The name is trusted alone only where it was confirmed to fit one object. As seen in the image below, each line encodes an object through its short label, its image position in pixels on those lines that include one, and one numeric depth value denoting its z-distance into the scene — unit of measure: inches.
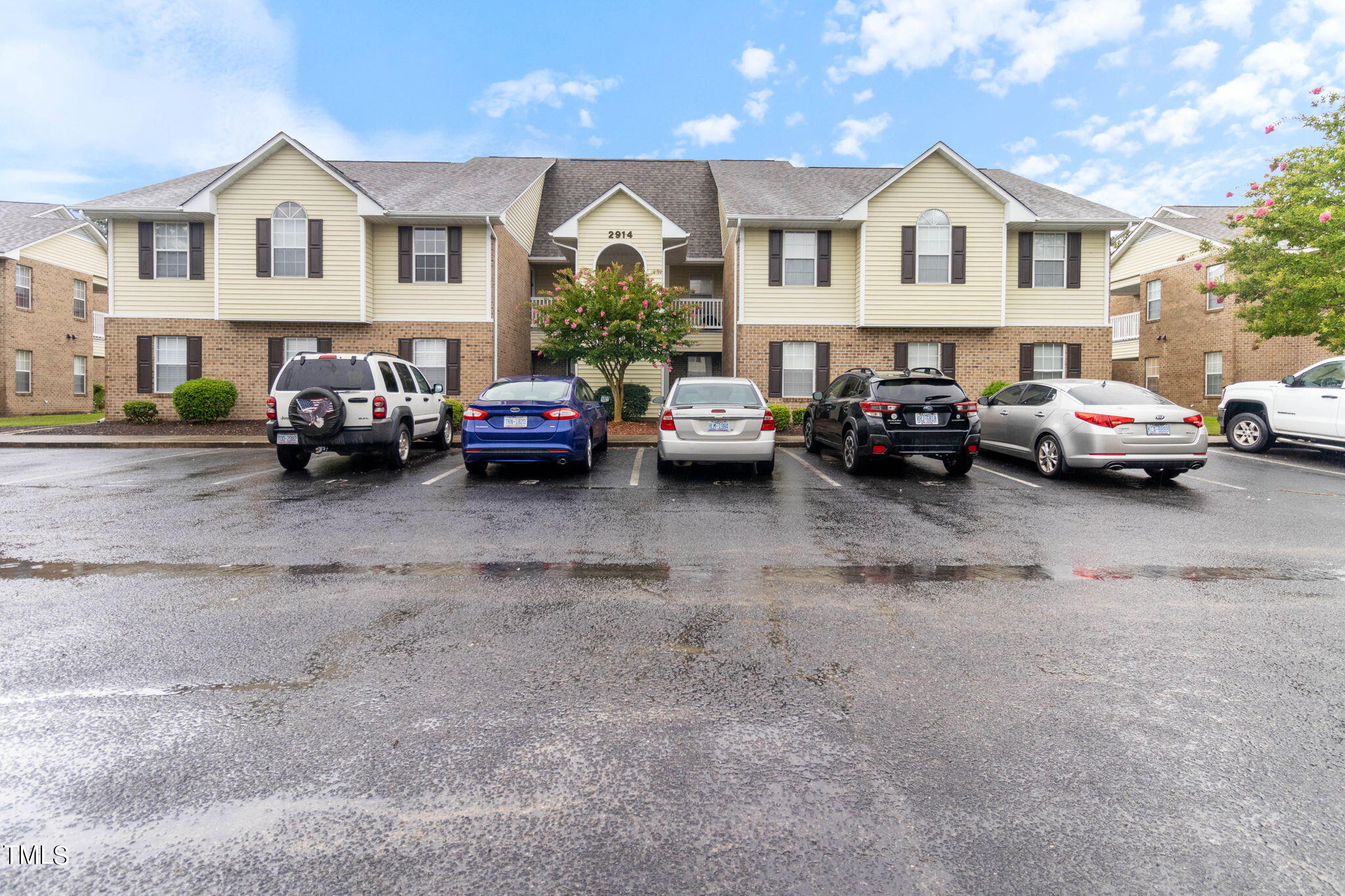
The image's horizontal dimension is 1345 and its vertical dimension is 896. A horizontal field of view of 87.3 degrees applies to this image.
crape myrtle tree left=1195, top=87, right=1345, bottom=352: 616.1
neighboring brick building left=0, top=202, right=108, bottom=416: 1070.4
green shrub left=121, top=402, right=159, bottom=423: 785.6
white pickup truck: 496.7
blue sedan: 411.2
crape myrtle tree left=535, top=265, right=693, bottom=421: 725.9
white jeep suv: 418.3
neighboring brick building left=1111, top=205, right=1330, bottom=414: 983.6
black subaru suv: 422.3
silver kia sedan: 396.2
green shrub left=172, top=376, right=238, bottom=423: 763.4
